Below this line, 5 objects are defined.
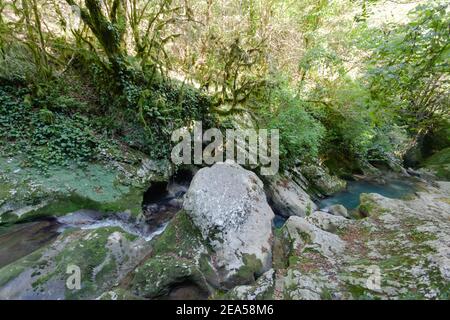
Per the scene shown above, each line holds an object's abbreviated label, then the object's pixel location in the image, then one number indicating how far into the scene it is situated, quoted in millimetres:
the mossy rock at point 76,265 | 3318
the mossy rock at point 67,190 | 4656
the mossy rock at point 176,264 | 3582
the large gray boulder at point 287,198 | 7477
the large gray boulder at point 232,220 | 4191
